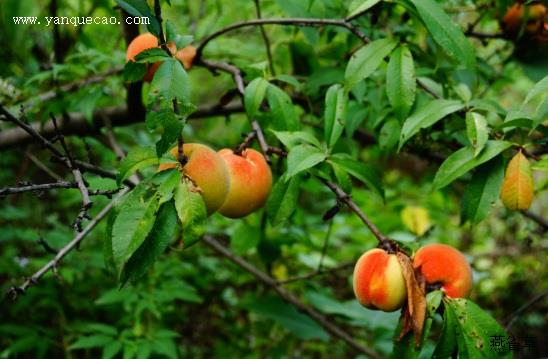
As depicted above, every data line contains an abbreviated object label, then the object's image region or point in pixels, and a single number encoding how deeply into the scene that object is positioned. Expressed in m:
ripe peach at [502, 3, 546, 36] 1.71
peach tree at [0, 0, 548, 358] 1.36
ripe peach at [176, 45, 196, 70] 1.60
